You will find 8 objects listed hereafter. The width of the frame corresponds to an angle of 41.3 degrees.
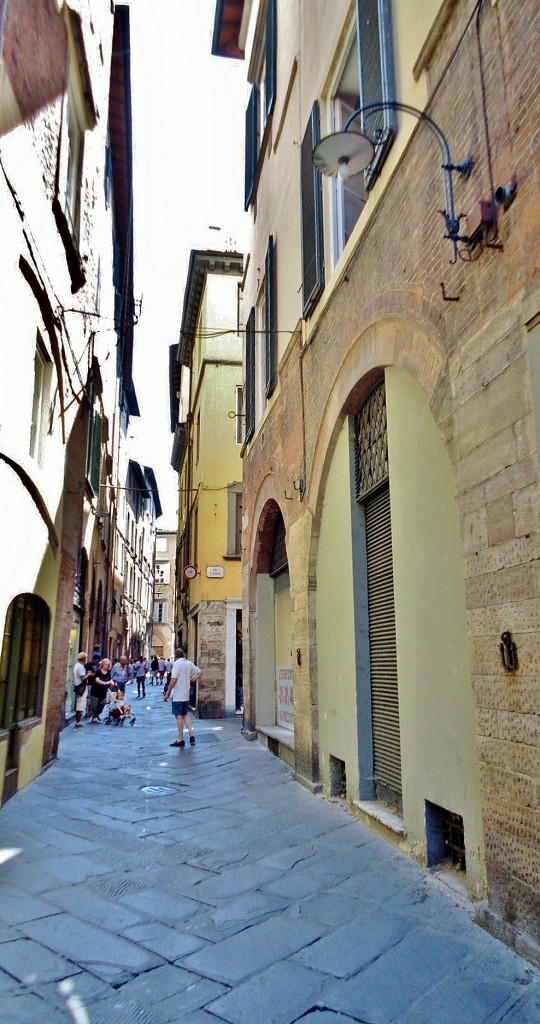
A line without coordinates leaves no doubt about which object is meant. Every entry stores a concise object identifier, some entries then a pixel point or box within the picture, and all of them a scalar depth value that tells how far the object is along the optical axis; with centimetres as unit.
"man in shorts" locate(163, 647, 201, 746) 1055
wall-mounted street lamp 392
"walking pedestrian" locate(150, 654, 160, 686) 3656
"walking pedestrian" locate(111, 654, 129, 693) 1691
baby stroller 1428
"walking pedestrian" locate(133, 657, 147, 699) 2583
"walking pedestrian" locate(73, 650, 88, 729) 1364
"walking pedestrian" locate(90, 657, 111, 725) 1408
